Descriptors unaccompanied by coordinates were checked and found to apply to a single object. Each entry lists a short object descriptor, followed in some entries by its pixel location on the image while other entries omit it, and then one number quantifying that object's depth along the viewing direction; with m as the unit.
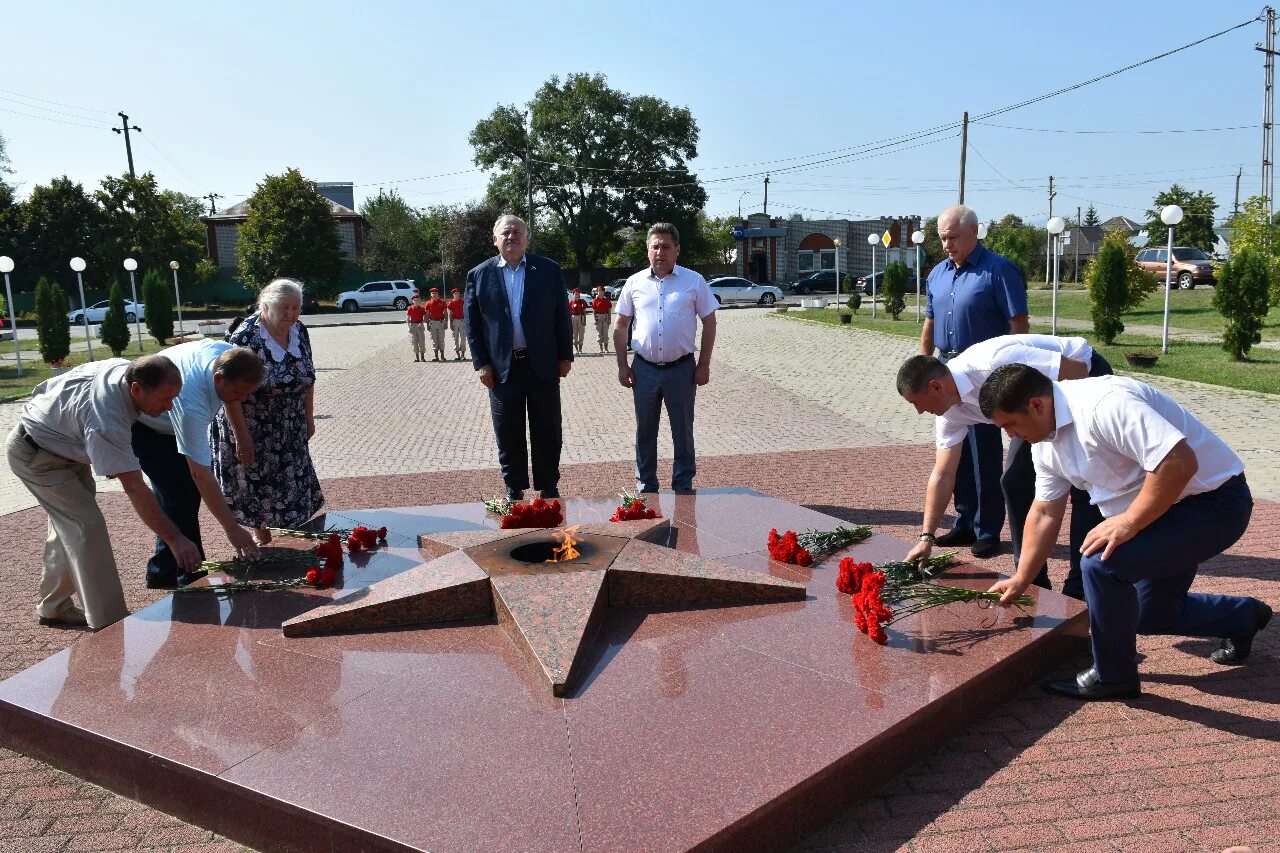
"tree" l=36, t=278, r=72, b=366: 20.23
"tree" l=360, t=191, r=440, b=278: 54.81
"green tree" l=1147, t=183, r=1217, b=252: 49.41
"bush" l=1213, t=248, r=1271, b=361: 14.86
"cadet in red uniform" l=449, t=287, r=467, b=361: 20.45
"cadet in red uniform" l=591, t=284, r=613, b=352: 21.11
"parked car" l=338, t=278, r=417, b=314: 44.88
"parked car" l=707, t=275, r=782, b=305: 41.50
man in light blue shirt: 4.29
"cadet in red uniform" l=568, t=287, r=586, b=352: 21.48
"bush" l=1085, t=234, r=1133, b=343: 17.84
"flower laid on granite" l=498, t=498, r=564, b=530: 5.02
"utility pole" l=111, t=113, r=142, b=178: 45.25
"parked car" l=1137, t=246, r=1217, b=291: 32.97
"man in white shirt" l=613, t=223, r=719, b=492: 6.16
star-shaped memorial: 3.68
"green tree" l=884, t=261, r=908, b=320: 28.00
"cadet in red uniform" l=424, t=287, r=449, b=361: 20.19
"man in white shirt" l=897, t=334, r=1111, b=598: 4.02
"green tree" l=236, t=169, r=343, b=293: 44.41
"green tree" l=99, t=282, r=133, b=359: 23.19
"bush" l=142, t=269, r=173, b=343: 26.94
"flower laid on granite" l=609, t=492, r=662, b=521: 5.12
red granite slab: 2.65
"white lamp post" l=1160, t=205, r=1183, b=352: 15.18
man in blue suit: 6.05
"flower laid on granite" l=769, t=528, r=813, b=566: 4.56
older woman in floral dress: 4.95
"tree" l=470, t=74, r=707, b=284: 53.97
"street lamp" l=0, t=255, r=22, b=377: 18.45
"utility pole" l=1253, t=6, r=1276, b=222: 26.97
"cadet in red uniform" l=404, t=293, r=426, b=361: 20.05
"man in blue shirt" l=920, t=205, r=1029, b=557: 5.28
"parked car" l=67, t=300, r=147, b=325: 40.11
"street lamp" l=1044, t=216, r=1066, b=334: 19.83
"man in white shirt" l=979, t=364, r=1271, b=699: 3.08
